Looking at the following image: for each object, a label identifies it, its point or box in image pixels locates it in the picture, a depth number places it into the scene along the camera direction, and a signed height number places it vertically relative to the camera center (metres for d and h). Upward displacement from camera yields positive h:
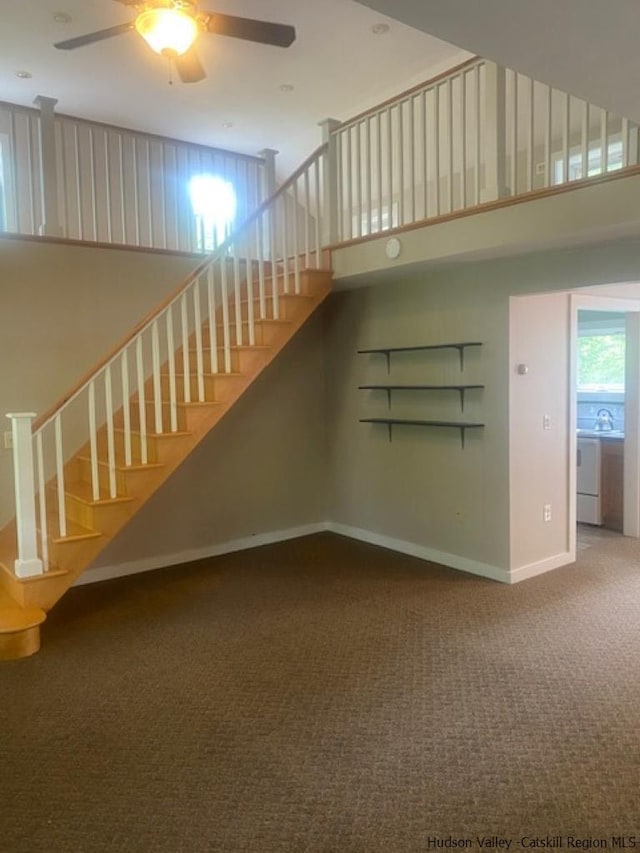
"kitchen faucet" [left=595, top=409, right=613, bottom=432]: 6.64 -0.49
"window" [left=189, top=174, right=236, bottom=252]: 5.93 +1.88
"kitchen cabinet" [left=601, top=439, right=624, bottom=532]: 5.87 -1.05
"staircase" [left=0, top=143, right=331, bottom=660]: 3.53 -0.17
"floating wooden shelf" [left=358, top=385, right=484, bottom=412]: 4.53 -0.06
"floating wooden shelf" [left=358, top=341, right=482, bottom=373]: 4.48 +0.25
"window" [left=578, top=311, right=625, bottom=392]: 6.66 +0.24
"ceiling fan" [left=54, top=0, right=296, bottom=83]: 3.34 +2.00
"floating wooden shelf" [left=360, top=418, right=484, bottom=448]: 4.53 -0.34
